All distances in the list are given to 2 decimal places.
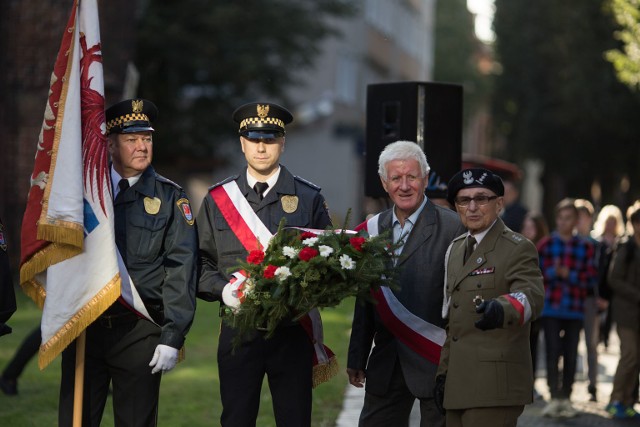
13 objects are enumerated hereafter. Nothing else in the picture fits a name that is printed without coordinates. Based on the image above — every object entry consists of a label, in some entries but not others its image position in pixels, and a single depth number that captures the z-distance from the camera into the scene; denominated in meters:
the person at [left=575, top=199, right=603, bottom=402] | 12.99
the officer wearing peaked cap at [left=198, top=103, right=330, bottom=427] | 6.80
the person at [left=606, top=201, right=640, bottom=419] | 11.80
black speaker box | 10.10
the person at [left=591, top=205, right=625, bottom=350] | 12.33
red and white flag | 6.81
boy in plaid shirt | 12.03
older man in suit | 6.95
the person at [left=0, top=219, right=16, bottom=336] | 6.23
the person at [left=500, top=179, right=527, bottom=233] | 13.15
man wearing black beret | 6.29
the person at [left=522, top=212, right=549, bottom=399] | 13.60
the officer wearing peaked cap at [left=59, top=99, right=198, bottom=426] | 6.77
